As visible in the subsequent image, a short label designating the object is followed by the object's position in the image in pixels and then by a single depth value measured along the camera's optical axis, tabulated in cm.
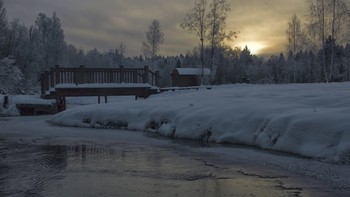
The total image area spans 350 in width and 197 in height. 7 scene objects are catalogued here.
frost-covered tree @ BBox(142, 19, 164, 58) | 7962
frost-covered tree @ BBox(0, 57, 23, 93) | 5294
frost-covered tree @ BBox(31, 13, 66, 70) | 8269
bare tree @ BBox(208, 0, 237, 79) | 5559
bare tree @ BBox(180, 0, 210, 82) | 5588
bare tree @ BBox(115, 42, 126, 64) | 12244
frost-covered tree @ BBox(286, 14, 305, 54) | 6806
